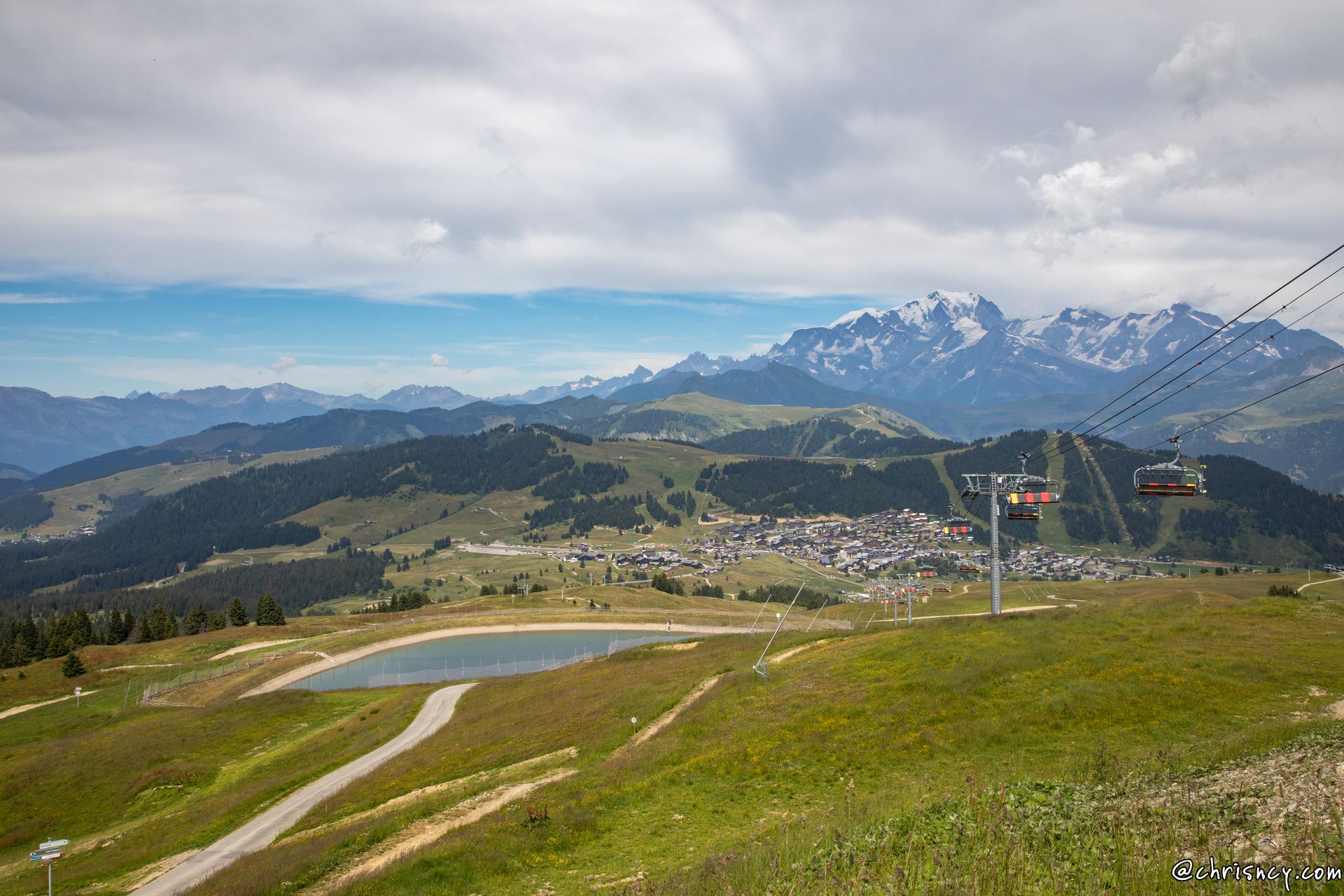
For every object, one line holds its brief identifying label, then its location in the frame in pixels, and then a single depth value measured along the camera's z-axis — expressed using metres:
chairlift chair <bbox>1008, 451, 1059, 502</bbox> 51.09
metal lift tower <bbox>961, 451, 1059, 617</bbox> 51.31
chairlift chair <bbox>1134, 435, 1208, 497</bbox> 43.81
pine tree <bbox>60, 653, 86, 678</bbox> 90.88
